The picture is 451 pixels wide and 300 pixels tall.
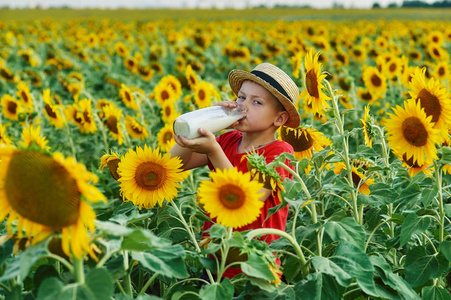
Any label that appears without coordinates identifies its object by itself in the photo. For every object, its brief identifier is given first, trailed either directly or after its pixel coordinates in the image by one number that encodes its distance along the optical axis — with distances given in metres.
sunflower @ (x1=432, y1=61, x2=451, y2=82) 5.24
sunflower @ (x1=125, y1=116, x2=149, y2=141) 3.83
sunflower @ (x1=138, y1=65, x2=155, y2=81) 6.79
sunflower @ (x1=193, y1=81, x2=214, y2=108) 4.18
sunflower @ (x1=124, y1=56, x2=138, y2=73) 6.91
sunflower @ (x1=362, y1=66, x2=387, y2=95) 5.09
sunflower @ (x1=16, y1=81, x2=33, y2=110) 4.38
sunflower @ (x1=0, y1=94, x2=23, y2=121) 4.23
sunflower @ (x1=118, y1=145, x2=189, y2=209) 1.96
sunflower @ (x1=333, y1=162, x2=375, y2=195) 2.38
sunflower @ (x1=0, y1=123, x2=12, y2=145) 2.86
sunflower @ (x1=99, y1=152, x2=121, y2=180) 2.18
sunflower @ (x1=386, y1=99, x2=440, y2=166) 2.04
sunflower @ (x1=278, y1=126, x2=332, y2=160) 2.42
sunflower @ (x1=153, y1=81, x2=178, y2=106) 4.52
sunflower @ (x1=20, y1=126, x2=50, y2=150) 2.47
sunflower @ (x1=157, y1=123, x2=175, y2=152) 3.31
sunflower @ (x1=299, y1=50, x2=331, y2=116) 2.02
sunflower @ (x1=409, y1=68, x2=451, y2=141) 2.09
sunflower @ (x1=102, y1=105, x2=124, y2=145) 3.68
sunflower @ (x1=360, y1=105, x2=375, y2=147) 2.33
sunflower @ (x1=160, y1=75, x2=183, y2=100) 4.70
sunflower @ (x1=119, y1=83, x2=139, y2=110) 4.43
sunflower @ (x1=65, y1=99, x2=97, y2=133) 3.78
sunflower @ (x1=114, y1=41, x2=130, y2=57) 8.32
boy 2.11
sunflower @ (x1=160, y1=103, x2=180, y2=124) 4.14
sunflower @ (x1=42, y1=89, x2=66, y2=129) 4.02
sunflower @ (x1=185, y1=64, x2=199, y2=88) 5.02
